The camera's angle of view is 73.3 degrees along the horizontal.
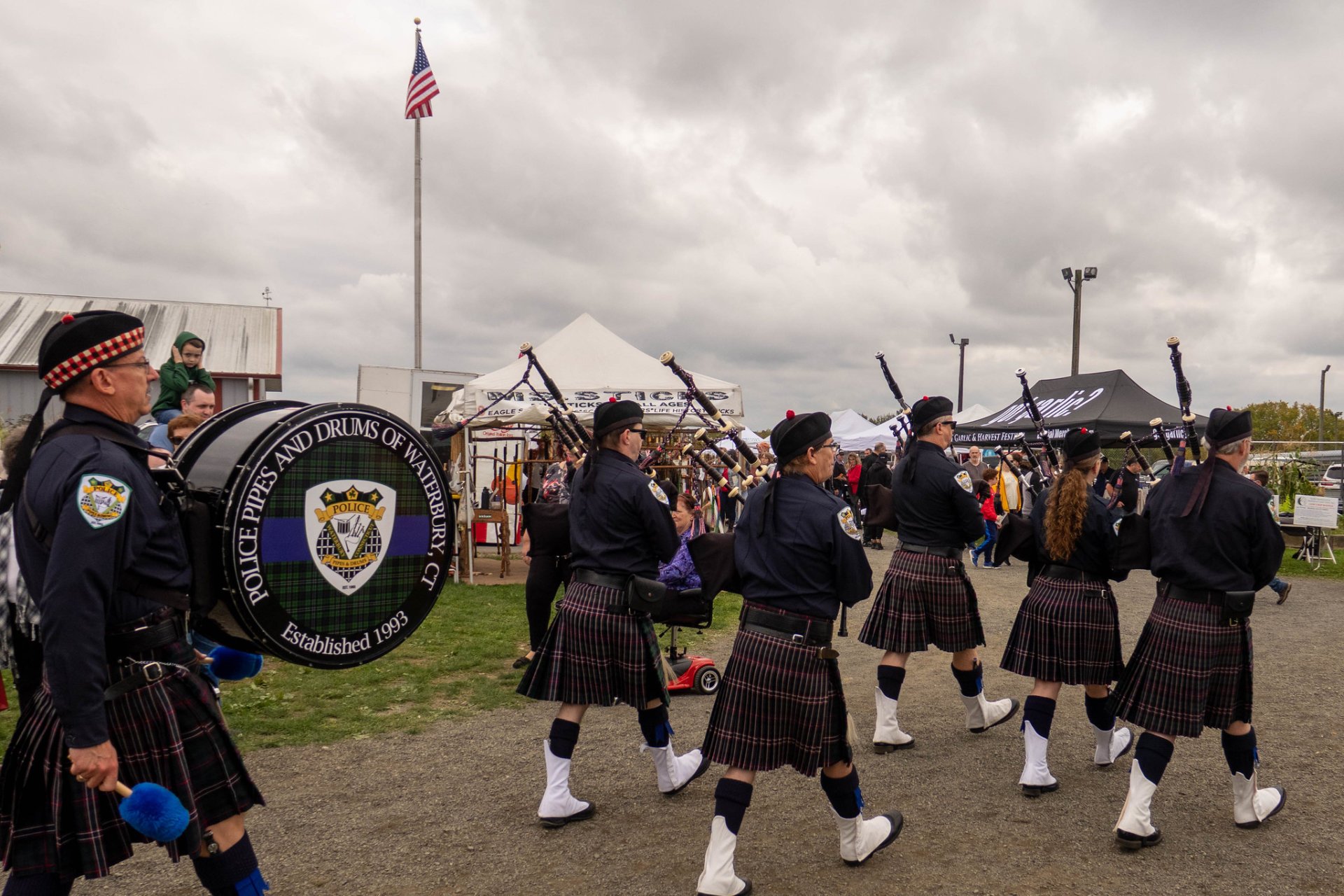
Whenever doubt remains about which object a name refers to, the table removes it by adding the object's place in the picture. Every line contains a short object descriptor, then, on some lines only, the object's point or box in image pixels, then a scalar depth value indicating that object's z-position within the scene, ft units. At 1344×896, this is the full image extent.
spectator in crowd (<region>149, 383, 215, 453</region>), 13.92
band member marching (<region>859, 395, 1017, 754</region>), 14.44
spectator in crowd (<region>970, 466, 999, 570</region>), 39.83
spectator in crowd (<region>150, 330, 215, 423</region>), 16.30
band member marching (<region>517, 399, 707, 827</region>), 11.78
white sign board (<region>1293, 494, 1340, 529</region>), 37.99
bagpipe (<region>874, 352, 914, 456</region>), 17.69
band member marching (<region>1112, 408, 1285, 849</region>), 10.94
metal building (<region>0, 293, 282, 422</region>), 67.15
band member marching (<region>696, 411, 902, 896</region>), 9.75
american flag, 53.16
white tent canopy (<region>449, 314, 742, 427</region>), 29.30
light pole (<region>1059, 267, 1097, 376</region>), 64.34
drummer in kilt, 6.10
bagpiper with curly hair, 12.91
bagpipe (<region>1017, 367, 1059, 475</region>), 18.76
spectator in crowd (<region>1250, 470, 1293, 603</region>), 40.94
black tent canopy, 41.04
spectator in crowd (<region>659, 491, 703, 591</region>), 15.37
